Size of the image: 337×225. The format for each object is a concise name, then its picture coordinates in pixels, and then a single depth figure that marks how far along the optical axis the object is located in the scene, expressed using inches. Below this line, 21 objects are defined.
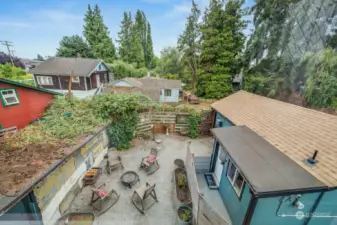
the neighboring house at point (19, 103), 234.1
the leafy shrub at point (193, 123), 421.1
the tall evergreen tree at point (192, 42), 967.0
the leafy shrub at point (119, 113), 313.7
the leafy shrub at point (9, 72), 775.6
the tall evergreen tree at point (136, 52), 1328.7
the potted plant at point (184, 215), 182.5
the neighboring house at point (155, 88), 685.3
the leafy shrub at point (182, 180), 243.1
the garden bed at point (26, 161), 135.6
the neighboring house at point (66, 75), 682.2
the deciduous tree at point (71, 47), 1202.6
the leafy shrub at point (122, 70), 1031.6
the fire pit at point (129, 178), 241.6
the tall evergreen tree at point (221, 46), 692.1
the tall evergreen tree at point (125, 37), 1392.7
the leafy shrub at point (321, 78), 345.4
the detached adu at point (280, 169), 133.0
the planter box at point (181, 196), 214.8
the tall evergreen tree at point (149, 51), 1625.7
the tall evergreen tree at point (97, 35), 1206.3
